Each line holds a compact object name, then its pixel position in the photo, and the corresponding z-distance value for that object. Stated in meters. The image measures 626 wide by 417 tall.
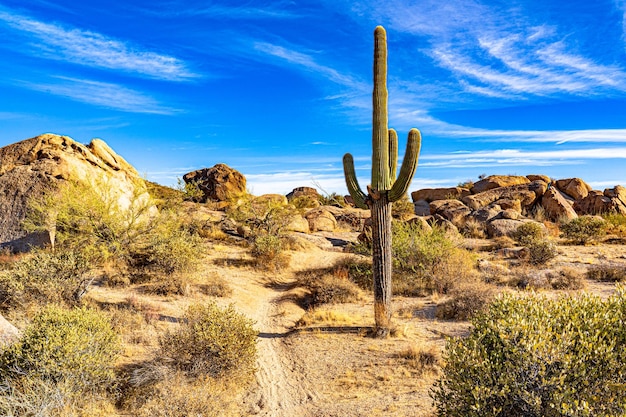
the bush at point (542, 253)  15.52
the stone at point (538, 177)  37.51
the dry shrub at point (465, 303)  9.87
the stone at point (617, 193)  30.74
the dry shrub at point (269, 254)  16.27
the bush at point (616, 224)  23.15
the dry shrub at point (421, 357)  7.21
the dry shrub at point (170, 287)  11.64
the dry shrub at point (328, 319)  9.84
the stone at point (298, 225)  22.72
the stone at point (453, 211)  25.81
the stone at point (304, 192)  42.16
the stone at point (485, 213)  25.08
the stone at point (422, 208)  31.82
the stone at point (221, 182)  33.03
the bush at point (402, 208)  27.77
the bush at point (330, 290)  11.83
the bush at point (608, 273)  13.31
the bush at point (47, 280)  9.41
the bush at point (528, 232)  18.97
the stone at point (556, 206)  27.72
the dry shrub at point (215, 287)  12.05
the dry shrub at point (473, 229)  23.00
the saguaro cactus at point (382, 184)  8.73
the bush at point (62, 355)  5.78
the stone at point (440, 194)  35.91
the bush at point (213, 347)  6.65
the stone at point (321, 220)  26.06
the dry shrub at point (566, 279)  12.10
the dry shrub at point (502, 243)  19.72
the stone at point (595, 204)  29.04
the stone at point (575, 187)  33.00
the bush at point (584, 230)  20.95
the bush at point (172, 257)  12.48
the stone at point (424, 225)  19.47
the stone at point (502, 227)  22.48
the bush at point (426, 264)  12.63
